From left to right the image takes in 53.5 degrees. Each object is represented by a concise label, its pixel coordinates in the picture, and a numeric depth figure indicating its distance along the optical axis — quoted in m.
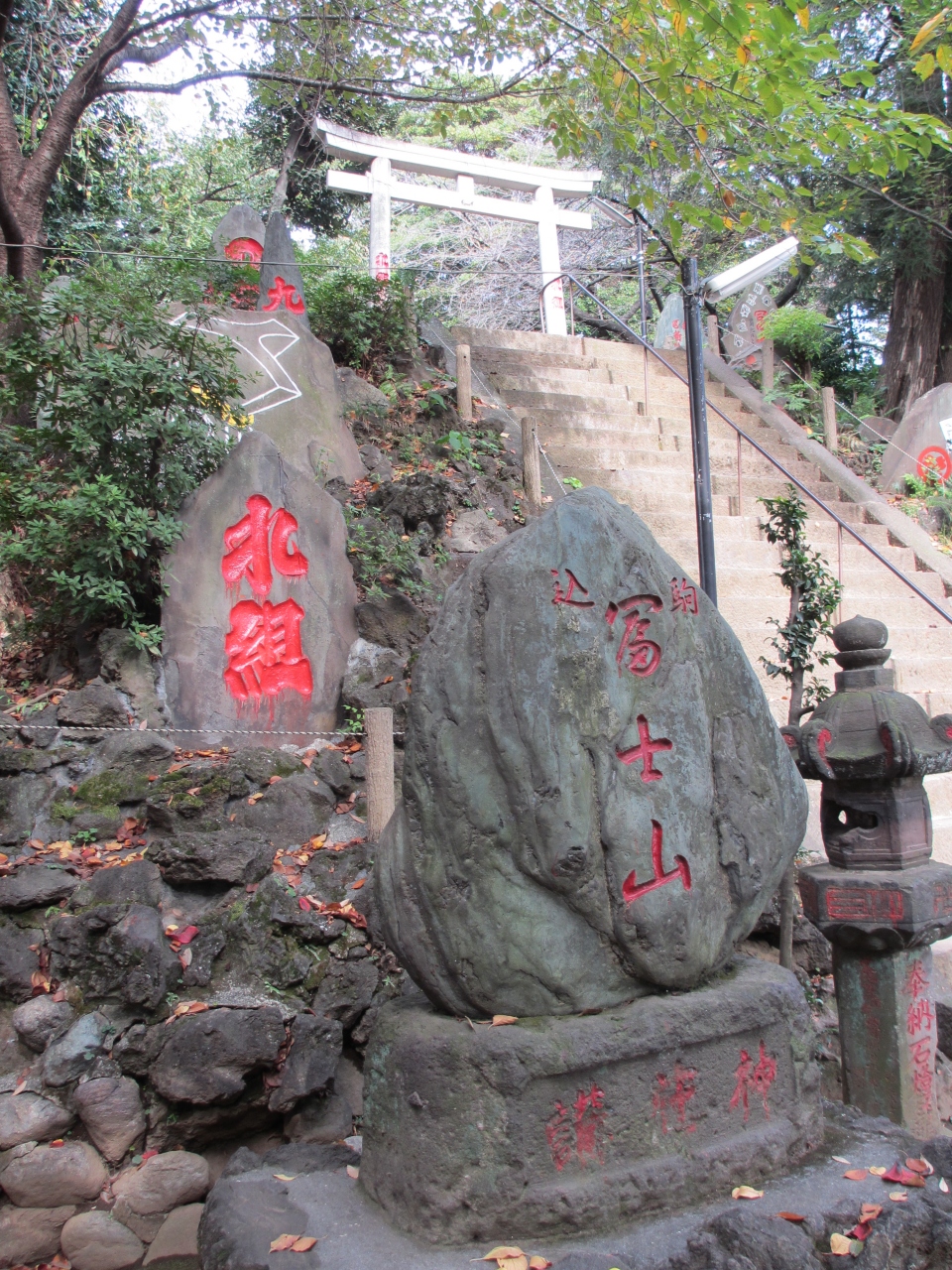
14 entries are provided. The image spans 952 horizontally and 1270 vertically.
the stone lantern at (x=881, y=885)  3.65
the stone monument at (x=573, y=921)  2.44
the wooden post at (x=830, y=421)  11.75
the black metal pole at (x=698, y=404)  5.34
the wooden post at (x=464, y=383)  9.50
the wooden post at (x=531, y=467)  8.53
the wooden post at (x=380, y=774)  4.73
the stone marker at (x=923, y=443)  11.53
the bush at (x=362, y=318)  9.80
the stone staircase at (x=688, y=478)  7.83
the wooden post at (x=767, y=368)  12.62
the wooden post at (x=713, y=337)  12.98
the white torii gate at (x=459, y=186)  12.11
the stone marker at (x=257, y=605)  5.84
